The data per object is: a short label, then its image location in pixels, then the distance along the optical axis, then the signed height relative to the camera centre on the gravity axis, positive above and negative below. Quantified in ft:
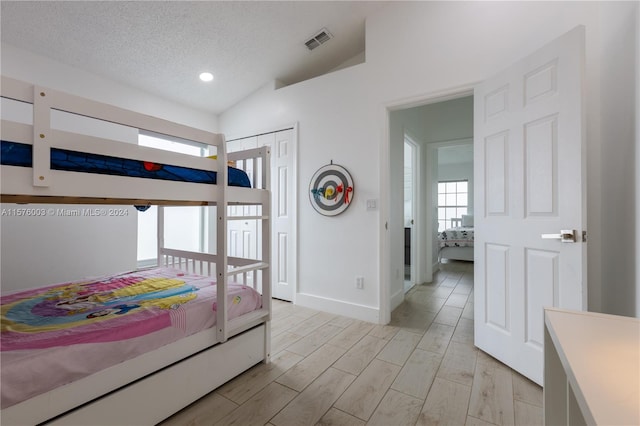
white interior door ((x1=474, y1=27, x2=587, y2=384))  4.74 +0.26
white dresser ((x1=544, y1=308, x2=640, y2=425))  1.39 -1.02
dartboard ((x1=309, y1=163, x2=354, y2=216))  8.91 +0.75
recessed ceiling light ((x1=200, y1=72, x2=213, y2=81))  10.03 +5.16
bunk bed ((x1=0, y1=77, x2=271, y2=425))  3.06 -1.67
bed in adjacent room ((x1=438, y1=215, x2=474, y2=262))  18.03 -2.25
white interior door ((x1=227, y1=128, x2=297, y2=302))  10.37 -0.06
